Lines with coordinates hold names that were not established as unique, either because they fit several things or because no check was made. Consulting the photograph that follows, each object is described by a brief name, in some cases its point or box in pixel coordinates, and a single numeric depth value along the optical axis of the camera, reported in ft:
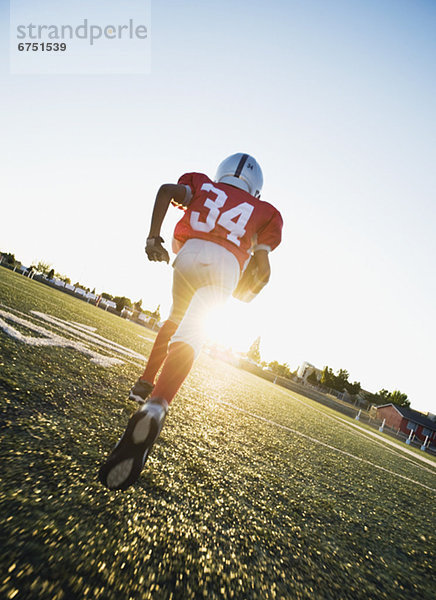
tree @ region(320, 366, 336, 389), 226.46
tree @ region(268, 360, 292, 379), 209.07
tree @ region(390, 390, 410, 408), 241.55
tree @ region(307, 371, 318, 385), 280.72
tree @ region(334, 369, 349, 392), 229.25
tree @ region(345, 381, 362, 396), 227.40
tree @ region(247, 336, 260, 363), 283.49
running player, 4.97
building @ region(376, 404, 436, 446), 159.53
